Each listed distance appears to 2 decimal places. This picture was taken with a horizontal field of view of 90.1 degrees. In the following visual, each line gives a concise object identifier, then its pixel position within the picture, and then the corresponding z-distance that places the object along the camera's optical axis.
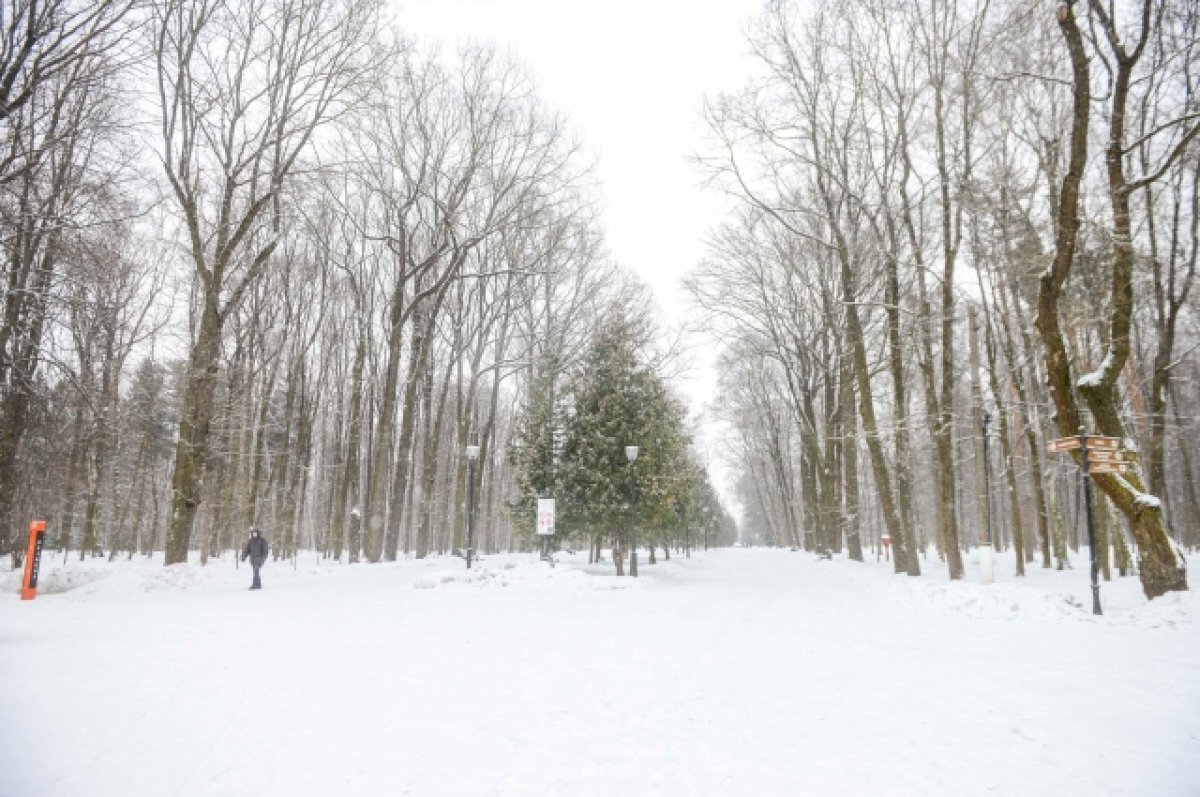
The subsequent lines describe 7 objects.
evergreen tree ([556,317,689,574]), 18.81
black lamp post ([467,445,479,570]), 17.39
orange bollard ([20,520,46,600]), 11.63
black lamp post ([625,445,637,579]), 17.08
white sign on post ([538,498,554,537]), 17.41
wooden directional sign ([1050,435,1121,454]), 9.31
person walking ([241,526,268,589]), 14.76
